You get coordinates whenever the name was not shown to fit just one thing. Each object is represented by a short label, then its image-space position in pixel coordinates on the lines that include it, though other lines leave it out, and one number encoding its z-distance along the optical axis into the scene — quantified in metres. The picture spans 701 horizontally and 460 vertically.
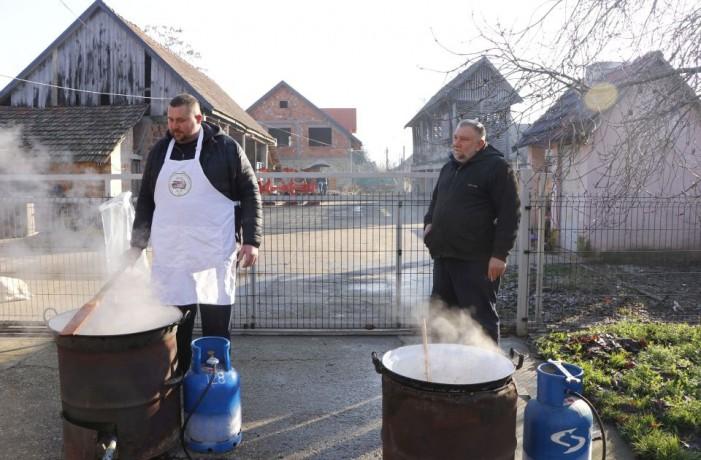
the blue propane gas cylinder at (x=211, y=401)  3.22
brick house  42.59
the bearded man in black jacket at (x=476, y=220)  3.89
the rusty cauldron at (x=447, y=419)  2.37
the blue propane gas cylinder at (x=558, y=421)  2.68
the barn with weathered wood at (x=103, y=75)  17.11
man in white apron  3.58
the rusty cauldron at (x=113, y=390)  2.87
